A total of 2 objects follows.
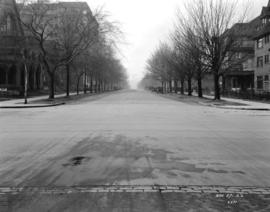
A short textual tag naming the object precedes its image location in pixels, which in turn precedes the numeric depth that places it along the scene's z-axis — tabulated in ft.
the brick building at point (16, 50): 128.36
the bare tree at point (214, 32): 115.34
